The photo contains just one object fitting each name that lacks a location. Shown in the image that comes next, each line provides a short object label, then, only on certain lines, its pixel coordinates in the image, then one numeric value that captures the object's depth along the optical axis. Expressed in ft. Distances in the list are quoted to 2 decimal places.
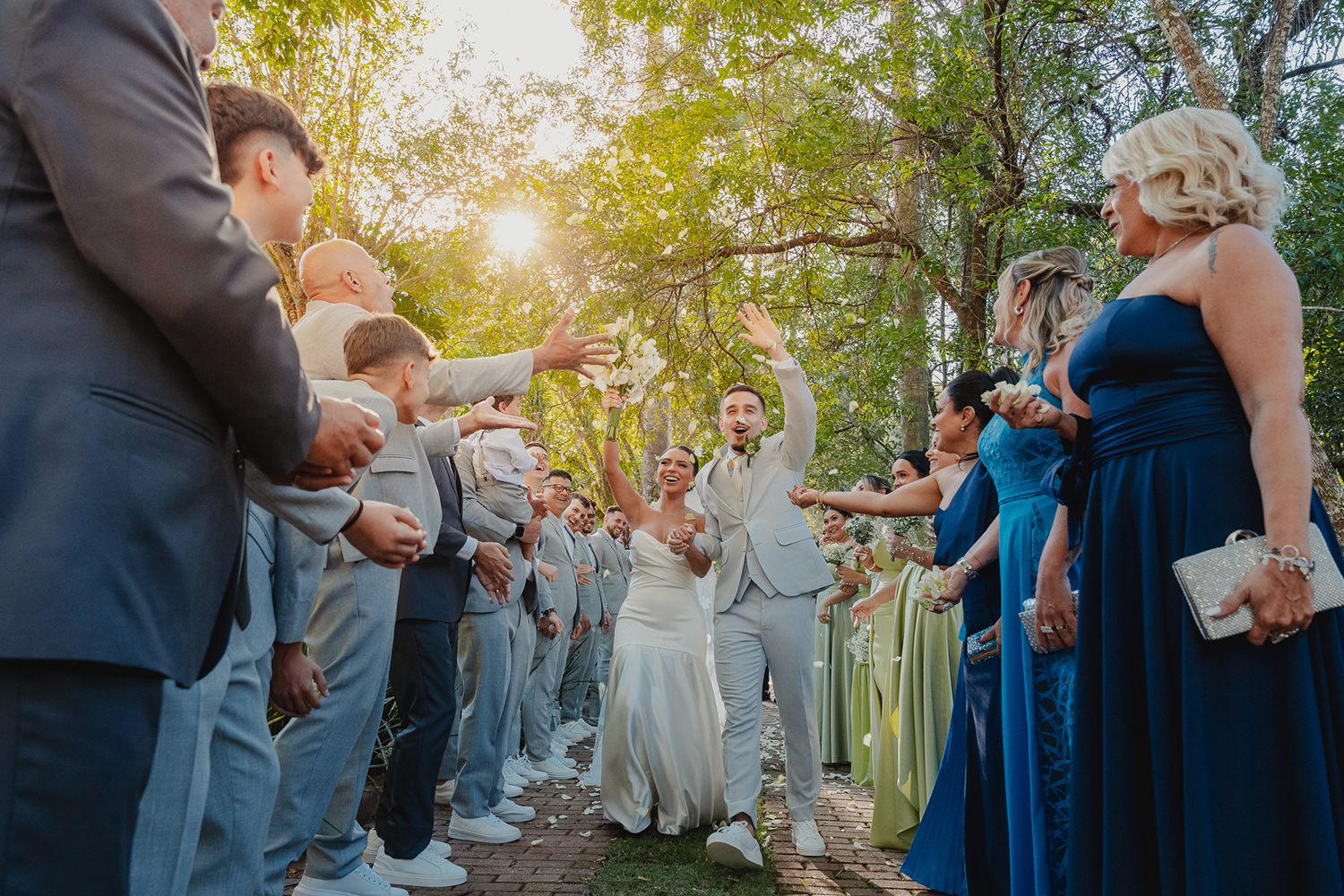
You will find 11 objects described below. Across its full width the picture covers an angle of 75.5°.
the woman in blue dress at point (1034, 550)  9.91
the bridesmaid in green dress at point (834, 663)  27.17
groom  17.74
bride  18.69
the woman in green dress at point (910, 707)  17.47
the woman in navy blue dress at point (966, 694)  12.41
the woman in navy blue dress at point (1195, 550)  6.79
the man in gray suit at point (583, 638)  35.19
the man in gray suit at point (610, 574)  41.57
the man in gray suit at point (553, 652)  26.03
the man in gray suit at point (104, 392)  3.61
